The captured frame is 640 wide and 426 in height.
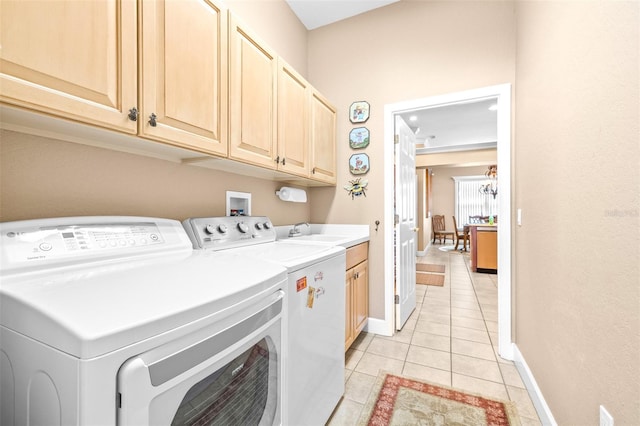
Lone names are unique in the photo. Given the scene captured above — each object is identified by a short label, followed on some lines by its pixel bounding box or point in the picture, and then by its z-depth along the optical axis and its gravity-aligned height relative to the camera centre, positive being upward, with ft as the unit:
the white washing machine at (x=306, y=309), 3.64 -1.52
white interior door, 8.30 -0.44
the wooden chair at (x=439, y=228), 30.91 -1.96
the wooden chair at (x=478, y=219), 24.33 -0.74
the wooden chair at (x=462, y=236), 24.63 -2.40
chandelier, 19.84 +2.82
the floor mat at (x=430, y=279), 14.01 -3.70
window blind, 31.81 +1.38
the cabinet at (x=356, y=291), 6.68 -2.16
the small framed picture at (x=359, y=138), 8.37 +2.30
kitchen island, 16.26 -2.29
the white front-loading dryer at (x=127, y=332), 1.59 -0.84
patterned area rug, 4.81 -3.72
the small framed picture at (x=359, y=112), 8.40 +3.12
